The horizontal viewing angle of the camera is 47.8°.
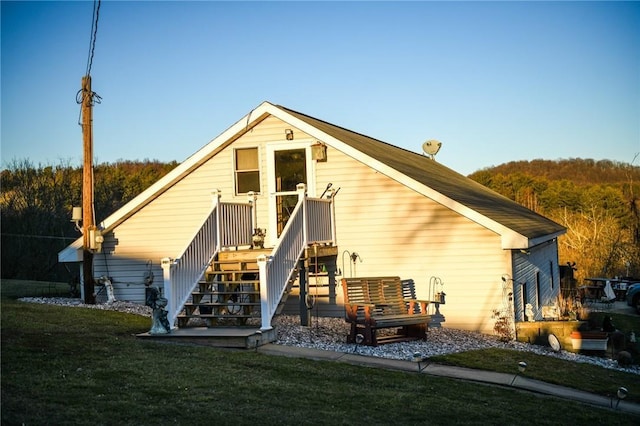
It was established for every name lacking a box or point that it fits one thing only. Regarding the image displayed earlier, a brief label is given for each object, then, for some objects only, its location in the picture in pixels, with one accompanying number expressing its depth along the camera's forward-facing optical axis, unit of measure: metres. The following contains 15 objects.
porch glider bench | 13.18
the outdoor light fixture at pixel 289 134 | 16.98
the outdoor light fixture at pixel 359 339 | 13.12
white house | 15.23
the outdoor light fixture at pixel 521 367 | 11.57
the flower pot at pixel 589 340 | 14.80
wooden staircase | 13.33
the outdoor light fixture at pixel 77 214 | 17.00
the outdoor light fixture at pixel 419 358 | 11.54
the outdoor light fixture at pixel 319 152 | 16.70
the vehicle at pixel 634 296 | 22.88
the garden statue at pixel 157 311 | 12.20
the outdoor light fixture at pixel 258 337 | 12.00
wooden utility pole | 16.42
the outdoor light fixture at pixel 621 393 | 10.70
